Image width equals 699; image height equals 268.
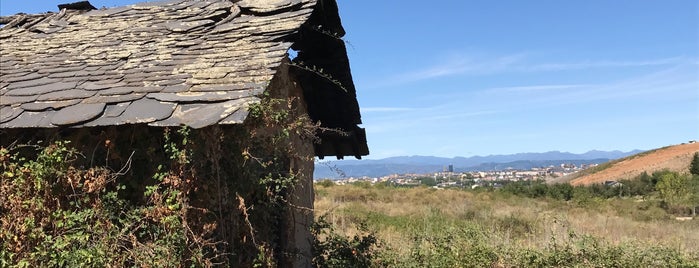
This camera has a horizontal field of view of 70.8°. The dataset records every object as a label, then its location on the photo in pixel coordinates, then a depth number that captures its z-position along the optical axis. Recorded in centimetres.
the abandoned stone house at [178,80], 421
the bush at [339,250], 707
